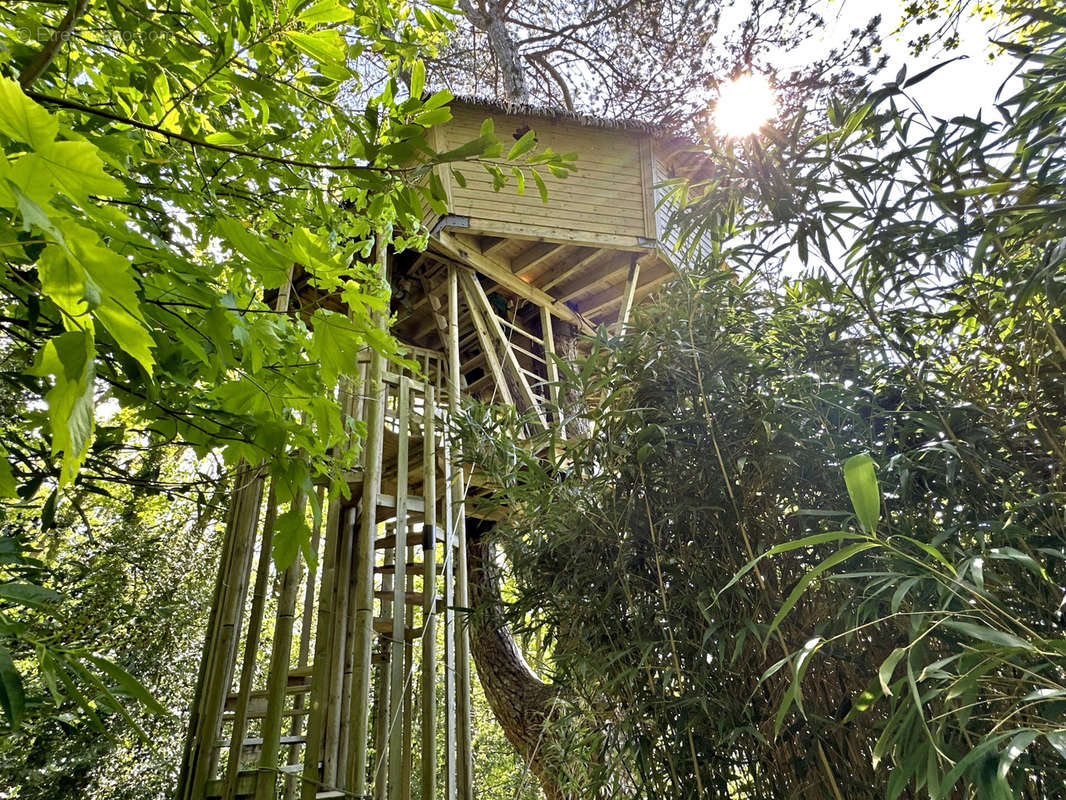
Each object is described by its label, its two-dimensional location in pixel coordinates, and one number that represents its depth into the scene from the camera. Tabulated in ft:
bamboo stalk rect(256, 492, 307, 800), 7.91
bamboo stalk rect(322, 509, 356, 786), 9.49
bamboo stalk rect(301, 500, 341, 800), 8.95
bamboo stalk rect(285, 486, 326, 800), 14.57
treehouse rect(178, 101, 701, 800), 8.63
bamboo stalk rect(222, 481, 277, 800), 8.32
